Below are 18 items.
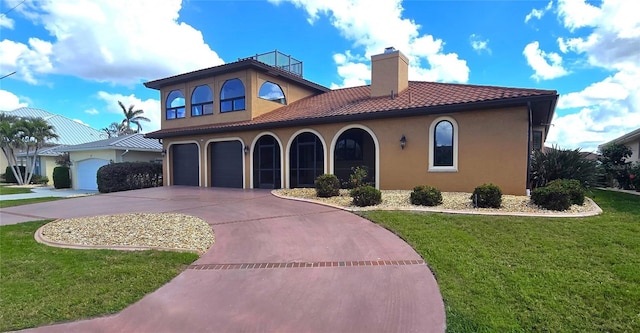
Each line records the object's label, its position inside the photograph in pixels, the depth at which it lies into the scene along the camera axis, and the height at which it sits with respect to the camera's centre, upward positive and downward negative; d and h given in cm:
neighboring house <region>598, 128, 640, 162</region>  1902 +97
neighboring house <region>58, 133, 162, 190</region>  2181 +24
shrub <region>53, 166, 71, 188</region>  2347 -137
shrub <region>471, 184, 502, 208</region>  823 -99
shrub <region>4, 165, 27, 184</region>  3095 -171
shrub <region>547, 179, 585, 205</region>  846 -88
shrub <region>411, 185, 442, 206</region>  885 -107
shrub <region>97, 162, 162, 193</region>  1798 -105
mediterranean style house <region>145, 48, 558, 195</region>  1084 +120
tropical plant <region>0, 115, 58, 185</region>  2733 +178
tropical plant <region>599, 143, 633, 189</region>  1659 -23
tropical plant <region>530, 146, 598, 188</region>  1038 -33
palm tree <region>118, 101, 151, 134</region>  4819 +591
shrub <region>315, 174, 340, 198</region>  1127 -99
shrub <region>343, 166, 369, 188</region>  1149 -69
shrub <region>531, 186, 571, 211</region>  778 -98
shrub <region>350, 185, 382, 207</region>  927 -111
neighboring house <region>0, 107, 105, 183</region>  3525 +343
